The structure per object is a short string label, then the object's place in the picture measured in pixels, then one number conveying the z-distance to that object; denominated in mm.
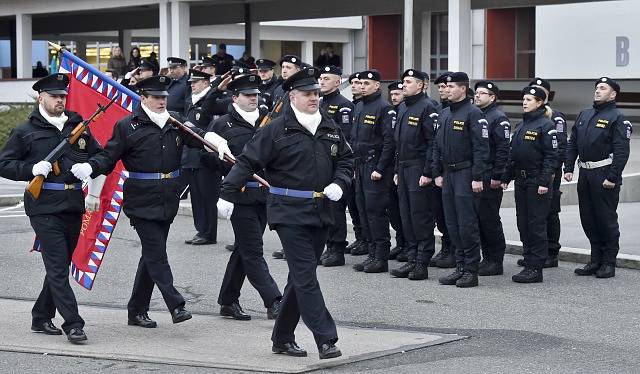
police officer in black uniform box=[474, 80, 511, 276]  12031
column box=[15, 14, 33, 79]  39656
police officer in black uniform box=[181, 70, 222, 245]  14445
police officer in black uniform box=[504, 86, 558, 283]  12031
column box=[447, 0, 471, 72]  26844
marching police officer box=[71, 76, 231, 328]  9469
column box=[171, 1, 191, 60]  33406
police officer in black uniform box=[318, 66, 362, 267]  13031
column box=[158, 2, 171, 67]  33781
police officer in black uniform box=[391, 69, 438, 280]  12320
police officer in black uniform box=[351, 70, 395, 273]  12625
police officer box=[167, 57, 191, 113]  16312
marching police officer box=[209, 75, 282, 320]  10016
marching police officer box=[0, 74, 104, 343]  9133
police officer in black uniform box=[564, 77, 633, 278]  12148
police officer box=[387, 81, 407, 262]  13086
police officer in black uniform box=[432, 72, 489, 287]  11711
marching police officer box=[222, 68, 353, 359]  8562
